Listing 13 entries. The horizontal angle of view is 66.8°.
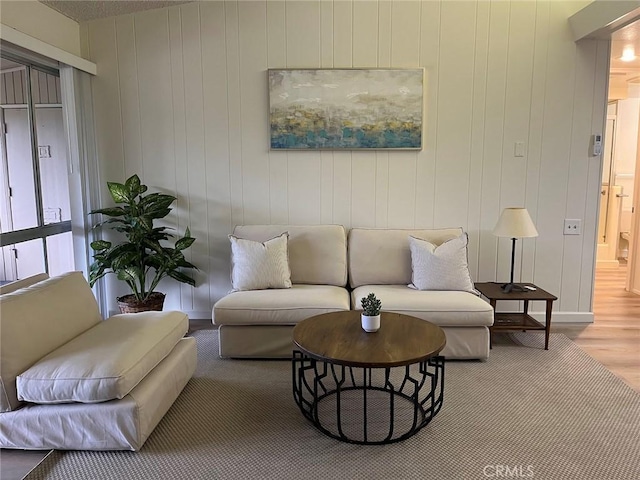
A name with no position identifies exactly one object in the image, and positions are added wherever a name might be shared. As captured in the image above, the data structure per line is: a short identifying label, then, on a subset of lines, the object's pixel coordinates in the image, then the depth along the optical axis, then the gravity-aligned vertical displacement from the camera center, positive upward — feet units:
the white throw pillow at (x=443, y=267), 11.49 -2.29
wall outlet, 13.33 -1.54
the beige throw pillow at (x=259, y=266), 11.55 -2.26
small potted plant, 8.38 -2.48
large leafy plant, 12.26 -2.01
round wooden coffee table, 7.45 -3.74
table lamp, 11.84 -1.38
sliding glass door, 10.73 -0.10
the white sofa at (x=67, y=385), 7.02 -3.10
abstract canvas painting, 12.92 +1.64
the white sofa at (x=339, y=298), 10.52 -2.86
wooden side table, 11.53 -3.41
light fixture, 13.98 +3.45
